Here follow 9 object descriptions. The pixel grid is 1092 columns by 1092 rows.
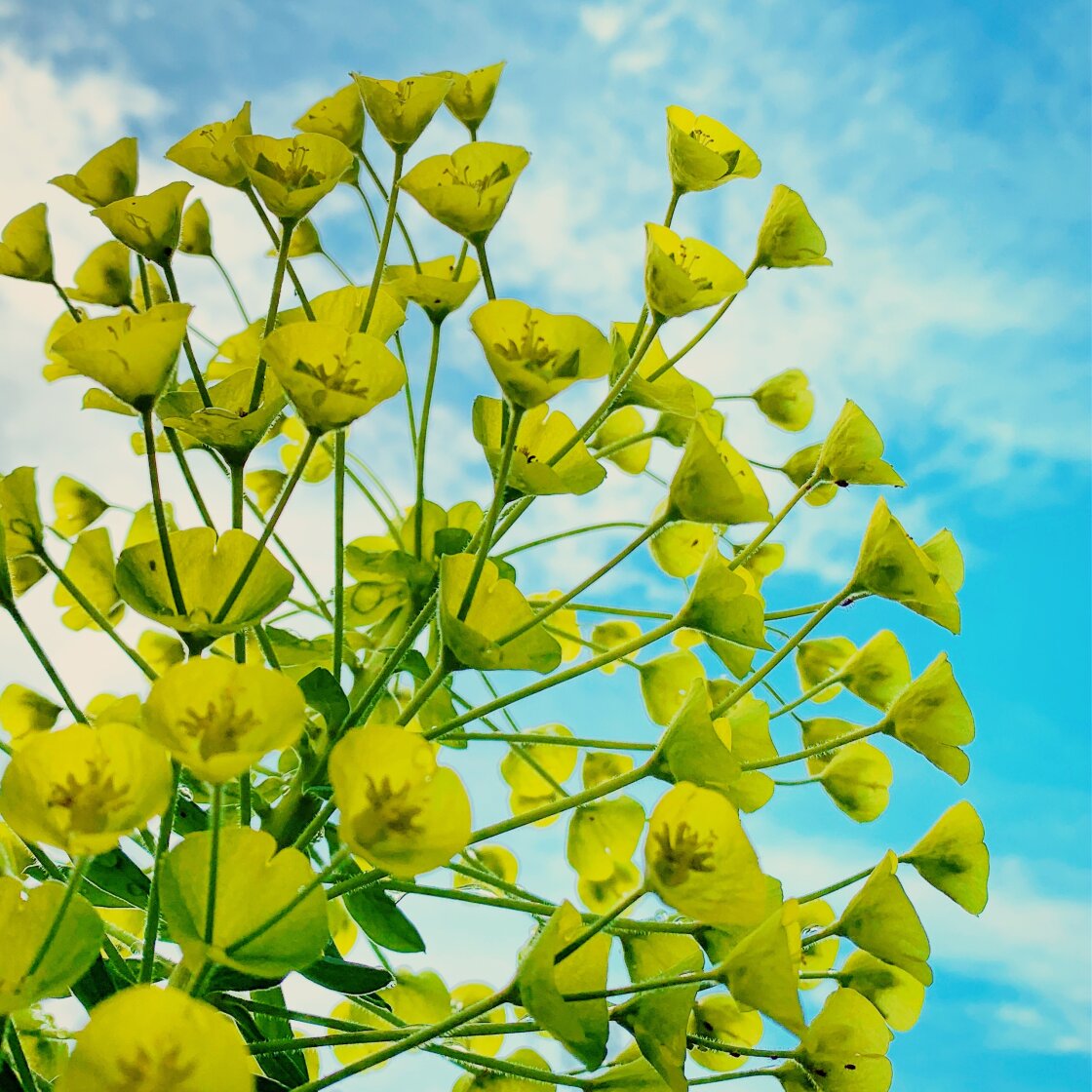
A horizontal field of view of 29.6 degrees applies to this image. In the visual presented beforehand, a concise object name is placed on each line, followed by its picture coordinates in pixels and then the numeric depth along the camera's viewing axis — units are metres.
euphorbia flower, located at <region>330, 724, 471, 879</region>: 0.24
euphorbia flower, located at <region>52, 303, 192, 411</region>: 0.26
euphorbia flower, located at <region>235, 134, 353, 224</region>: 0.30
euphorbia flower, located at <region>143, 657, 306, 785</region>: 0.24
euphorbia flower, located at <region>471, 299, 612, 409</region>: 0.27
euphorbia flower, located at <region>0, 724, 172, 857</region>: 0.24
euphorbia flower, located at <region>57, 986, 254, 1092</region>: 0.22
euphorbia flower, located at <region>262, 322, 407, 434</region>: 0.26
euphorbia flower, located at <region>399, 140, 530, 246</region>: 0.30
